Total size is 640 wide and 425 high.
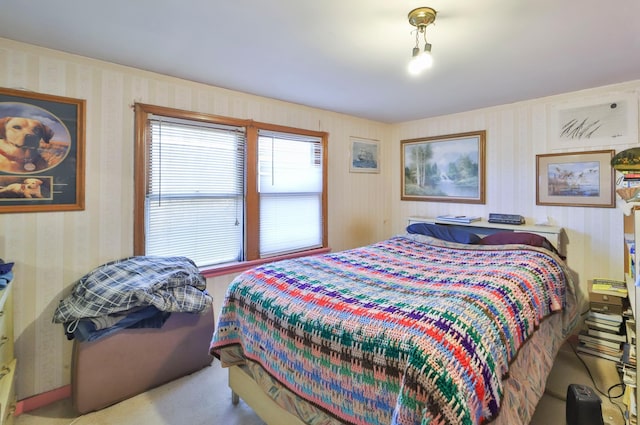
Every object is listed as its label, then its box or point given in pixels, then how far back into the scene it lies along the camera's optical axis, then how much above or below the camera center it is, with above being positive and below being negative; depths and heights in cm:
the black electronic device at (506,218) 316 -7
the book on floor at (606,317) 254 -87
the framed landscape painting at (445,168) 360 +54
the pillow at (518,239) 272 -25
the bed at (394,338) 115 -57
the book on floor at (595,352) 253 -118
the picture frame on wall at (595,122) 268 +80
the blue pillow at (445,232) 304 -22
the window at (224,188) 256 +23
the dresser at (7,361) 155 -84
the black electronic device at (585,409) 171 -108
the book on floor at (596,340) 254 -108
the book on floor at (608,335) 253 -102
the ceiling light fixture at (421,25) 159 +99
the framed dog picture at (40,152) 199 +41
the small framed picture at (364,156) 403 +74
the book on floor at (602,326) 255 -95
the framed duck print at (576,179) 279 +30
